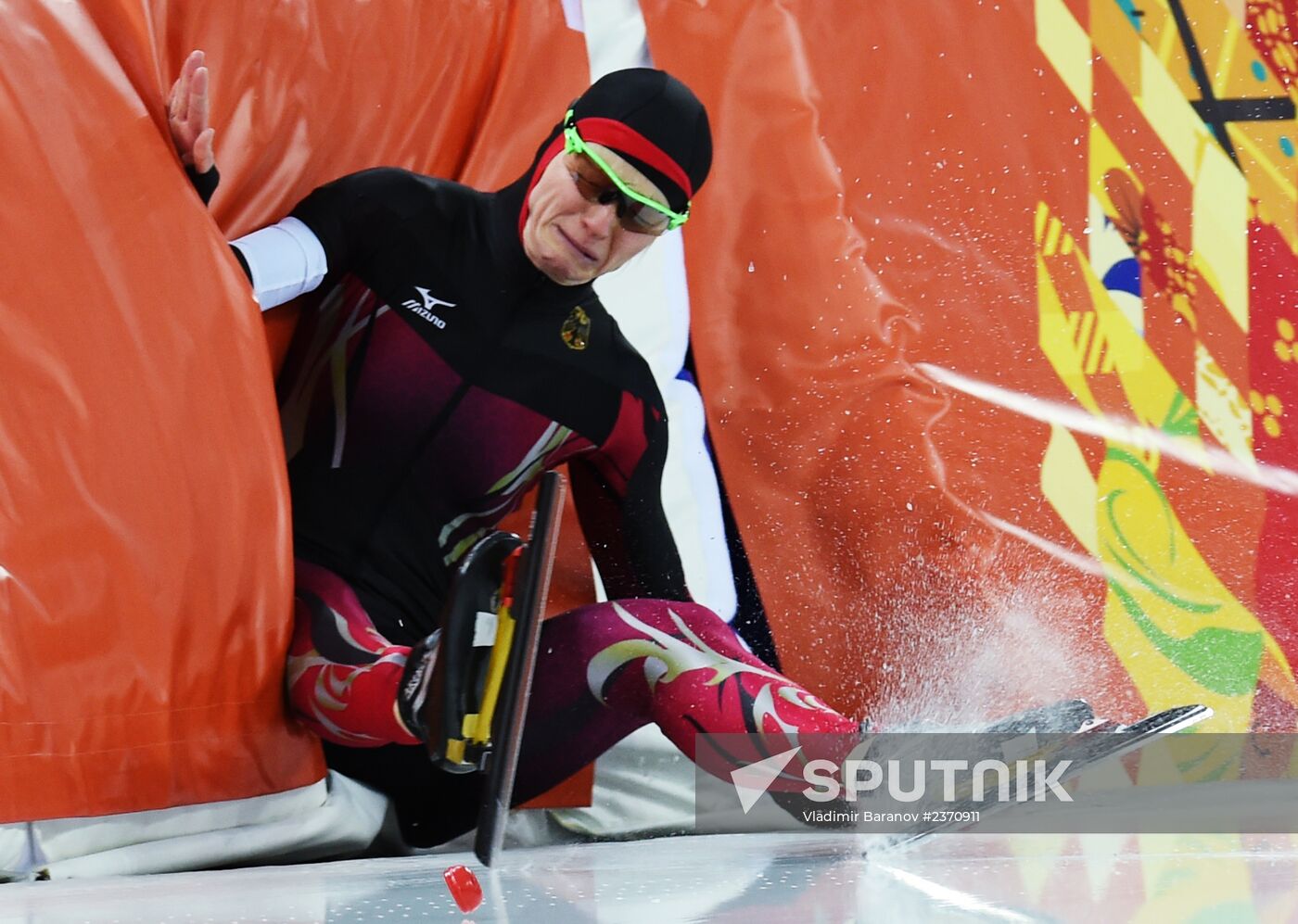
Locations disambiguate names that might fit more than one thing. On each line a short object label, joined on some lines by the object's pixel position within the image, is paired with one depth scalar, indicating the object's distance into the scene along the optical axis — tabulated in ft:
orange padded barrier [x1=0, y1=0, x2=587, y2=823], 33.14
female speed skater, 34.11
